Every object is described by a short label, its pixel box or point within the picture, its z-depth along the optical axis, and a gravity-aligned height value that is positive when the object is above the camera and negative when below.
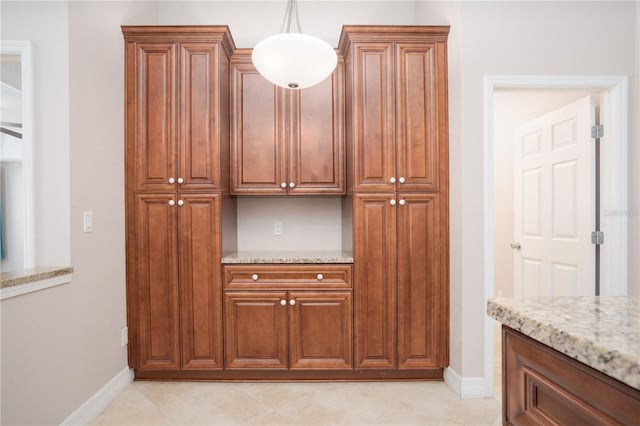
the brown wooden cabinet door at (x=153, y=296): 2.51 -0.59
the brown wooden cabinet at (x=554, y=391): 0.57 -0.34
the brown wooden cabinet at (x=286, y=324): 2.52 -0.80
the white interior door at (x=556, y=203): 2.53 +0.04
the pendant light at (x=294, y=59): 1.76 +0.75
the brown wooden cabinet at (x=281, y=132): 2.73 +0.59
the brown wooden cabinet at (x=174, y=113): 2.52 +0.68
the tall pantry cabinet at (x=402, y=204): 2.49 +0.03
